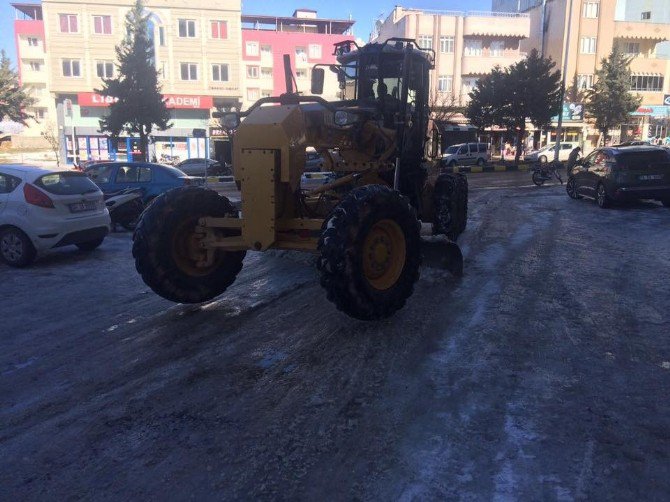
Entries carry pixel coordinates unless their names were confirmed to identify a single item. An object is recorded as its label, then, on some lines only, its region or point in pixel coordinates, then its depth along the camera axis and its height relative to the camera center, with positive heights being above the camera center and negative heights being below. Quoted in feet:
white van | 127.13 -4.30
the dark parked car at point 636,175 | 50.70 -3.29
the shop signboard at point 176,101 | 153.79 +7.50
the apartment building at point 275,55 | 192.75 +24.35
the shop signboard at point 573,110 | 178.54 +7.15
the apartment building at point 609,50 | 188.03 +25.87
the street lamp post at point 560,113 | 132.40 +4.75
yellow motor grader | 18.11 -2.59
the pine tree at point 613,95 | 165.37 +10.97
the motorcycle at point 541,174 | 81.25 -5.25
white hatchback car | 30.40 -4.21
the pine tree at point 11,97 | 174.29 +9.23
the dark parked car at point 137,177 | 47.16 -3.63
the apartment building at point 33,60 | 201.05 +23.28
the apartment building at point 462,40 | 182.50 +28.57
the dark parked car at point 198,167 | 112.98 -6.67
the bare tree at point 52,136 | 146.99 -1.76
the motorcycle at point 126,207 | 41.42 -5.33
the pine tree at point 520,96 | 134.51 +8.39
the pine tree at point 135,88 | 122.52 +8.45
